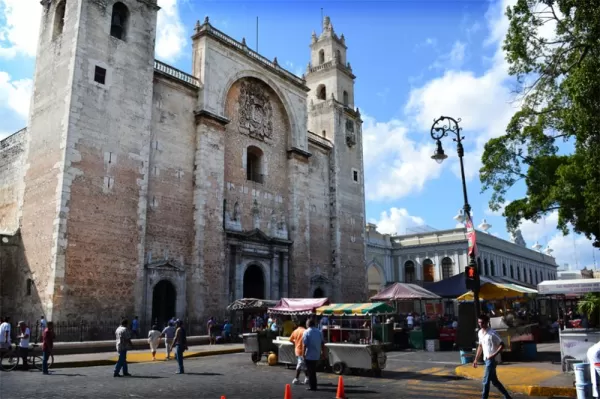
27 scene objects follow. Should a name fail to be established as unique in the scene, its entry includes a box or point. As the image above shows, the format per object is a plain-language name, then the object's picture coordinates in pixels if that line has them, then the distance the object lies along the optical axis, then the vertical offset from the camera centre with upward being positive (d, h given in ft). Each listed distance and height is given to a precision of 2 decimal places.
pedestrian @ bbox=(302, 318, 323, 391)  33.45 -3.30
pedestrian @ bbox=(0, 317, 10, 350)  45.82 -2.99
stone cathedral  66.28 +19.58
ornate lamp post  48.38 +15.10
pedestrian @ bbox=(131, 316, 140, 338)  67.05 -3.38
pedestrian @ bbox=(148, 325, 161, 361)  55.62 -4.01
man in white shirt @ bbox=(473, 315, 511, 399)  26.63 -2.80
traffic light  44.24 +2.05
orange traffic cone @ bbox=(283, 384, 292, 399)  25.39 -4.66
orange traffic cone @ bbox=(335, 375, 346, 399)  28.94 -5.27
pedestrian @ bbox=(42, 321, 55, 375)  41.74 -3.50
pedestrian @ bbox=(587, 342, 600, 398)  22.22 -2.84
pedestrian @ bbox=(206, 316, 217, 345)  73.07 -4.36
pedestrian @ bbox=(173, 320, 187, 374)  41.83 -3.51
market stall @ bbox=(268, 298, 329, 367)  46.01 -1.01
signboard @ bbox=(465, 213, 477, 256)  45.24 +5.99
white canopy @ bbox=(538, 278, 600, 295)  43.78 +1.24
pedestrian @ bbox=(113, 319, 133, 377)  39.55 -3.51
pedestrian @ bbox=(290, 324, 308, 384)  35.41 -3.32
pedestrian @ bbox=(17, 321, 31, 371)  45.32 -3.80
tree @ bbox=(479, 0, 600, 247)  39.91 +18.52
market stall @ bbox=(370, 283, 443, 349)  65.92 -3.32
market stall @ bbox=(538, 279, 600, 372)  36.63 -3.21
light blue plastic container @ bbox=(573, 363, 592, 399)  24.79 -4.04
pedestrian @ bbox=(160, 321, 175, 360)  54.39 -3.86
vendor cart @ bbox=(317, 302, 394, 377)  40.32 -3.72
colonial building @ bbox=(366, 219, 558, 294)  151.02 +14.17
